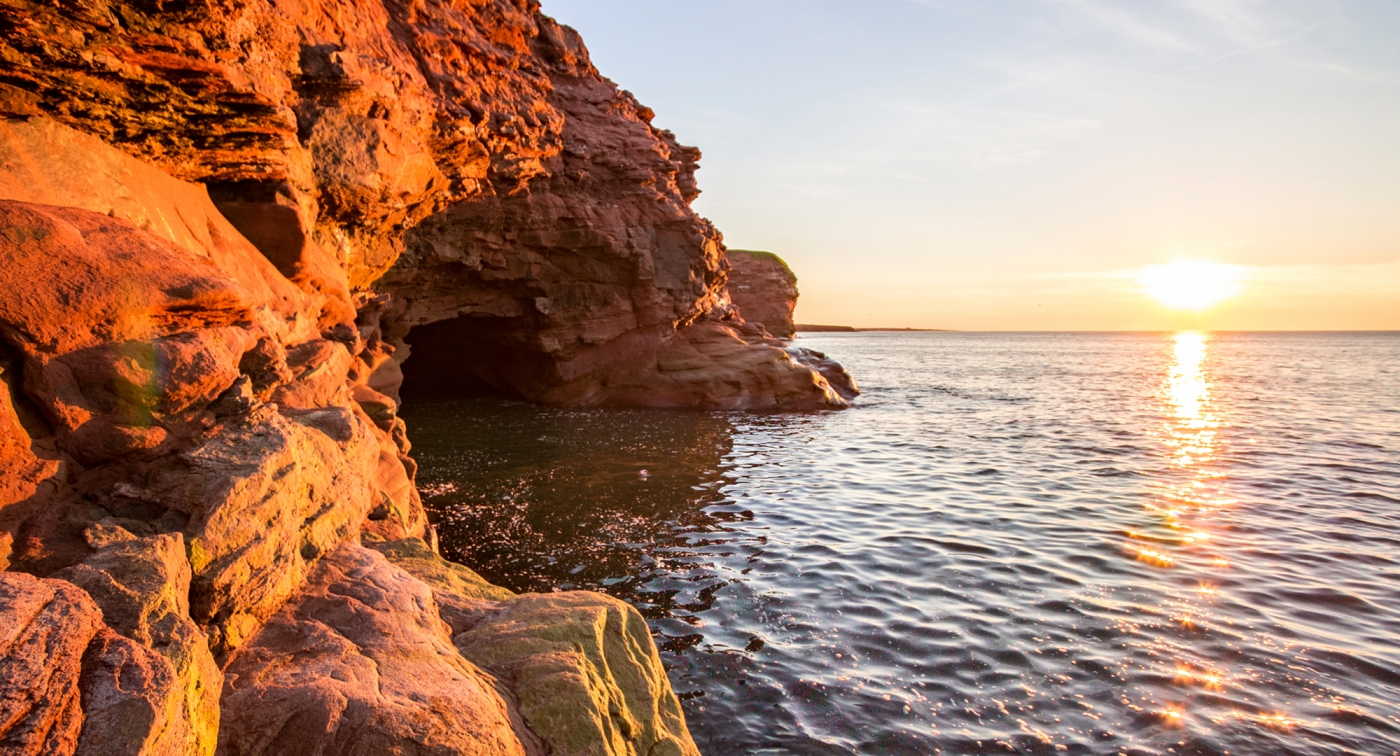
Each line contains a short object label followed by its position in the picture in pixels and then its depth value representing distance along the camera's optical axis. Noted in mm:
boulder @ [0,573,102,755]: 2703
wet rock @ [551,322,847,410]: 27984
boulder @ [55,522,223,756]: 3027
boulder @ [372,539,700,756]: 4609
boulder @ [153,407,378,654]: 4461
